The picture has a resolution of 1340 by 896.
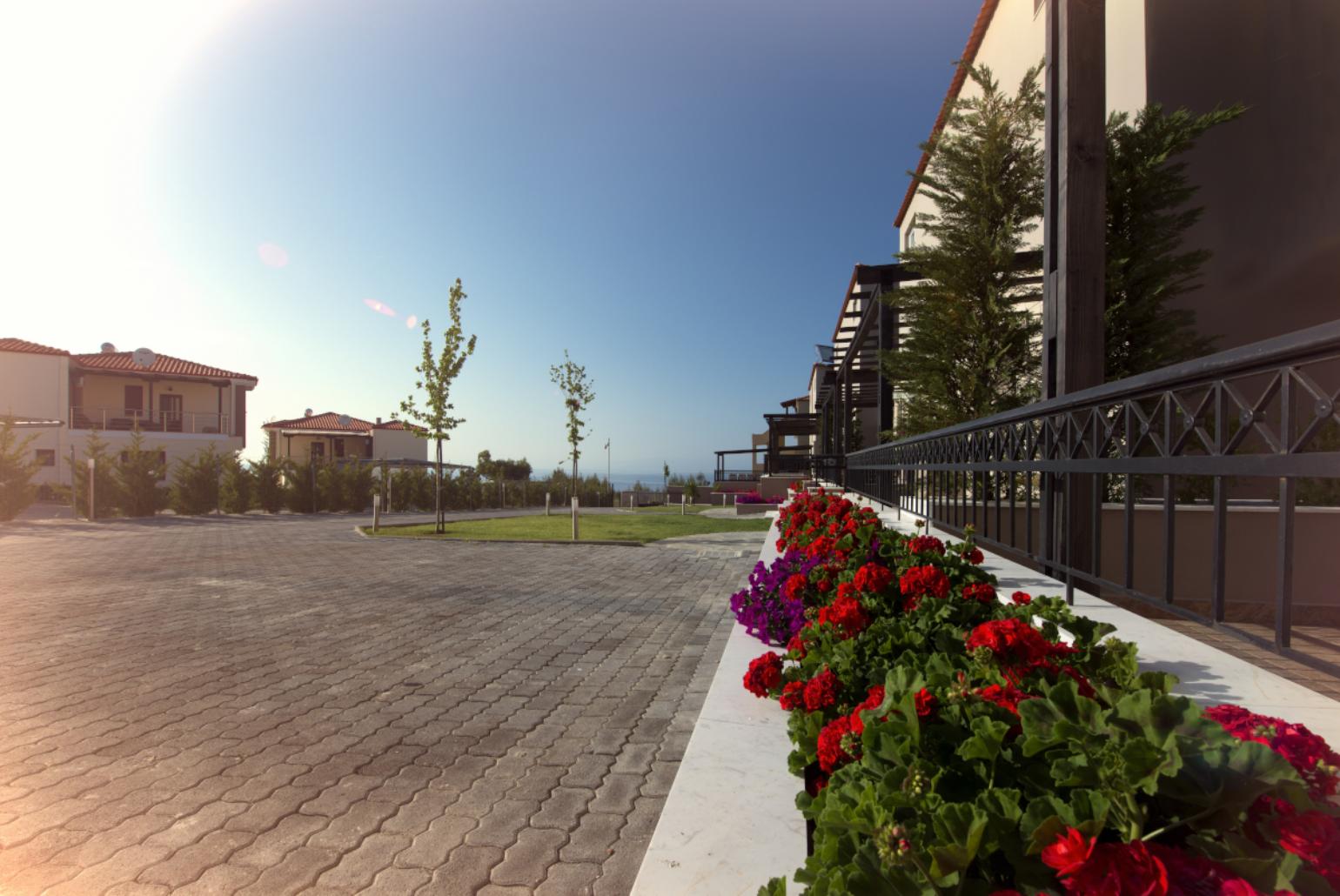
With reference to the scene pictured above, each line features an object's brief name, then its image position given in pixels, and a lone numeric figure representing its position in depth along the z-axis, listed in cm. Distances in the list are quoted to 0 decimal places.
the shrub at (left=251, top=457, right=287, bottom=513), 2647
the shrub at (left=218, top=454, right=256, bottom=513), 2544
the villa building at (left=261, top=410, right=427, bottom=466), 4731
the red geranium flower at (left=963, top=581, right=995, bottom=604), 220
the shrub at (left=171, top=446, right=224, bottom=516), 2491
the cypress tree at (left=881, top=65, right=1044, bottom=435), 859
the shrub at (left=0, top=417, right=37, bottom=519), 2069
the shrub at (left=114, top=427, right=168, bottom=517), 2319
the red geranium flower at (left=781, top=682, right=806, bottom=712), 198
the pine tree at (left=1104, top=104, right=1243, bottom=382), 720
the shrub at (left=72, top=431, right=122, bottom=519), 2272
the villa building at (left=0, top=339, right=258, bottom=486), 3117
